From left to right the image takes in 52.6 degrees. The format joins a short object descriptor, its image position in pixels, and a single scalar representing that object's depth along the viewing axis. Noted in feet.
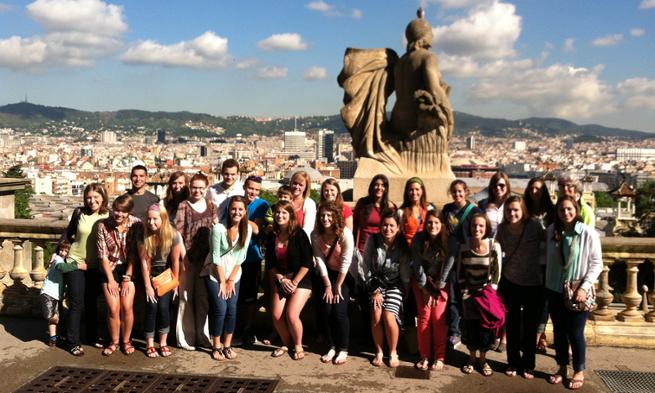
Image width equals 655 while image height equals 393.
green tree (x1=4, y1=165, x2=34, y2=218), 126.04
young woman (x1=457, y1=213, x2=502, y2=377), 15.17
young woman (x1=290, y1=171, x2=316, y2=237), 17.13
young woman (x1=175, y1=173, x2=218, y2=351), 16.98
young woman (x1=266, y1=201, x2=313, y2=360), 16.30
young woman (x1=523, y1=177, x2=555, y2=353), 16.10
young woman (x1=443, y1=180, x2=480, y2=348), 16.03
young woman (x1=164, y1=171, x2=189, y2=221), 17.72
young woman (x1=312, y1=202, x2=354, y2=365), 16.01
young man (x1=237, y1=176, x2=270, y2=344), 17.40
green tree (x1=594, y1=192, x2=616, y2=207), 307.37
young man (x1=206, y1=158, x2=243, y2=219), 17.78
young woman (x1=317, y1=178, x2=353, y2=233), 16.61
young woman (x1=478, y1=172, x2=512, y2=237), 16.52
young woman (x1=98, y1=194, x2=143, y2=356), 16.53
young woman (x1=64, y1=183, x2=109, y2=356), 16.78
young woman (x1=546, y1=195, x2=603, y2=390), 14.58
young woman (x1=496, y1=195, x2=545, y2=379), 15.39
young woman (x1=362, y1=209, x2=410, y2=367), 15.90
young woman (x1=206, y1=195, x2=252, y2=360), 16.31
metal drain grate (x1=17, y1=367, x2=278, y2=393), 14.39
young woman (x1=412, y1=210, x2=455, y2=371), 15.56
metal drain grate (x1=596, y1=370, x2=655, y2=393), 14.53
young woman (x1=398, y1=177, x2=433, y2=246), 16.43
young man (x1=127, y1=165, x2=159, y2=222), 18.01
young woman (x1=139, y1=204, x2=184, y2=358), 16.38
